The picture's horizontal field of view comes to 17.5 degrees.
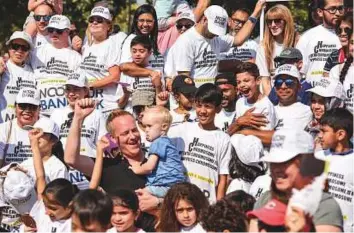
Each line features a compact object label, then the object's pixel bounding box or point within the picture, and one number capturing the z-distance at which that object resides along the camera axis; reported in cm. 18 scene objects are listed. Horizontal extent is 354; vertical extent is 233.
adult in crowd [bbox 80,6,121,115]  1279
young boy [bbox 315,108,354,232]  907
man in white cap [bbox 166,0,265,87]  1259
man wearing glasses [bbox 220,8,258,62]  1342
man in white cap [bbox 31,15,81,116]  1288
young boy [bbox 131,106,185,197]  993
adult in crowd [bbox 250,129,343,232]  696
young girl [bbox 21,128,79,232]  931
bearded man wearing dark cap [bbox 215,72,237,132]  1156
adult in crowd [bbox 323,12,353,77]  1141
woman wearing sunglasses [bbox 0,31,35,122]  1287
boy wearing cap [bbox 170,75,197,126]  1127
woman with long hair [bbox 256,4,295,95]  1248
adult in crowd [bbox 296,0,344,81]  1220
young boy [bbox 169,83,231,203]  1047
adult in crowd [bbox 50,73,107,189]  1168
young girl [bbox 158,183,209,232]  898
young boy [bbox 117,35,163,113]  1259
